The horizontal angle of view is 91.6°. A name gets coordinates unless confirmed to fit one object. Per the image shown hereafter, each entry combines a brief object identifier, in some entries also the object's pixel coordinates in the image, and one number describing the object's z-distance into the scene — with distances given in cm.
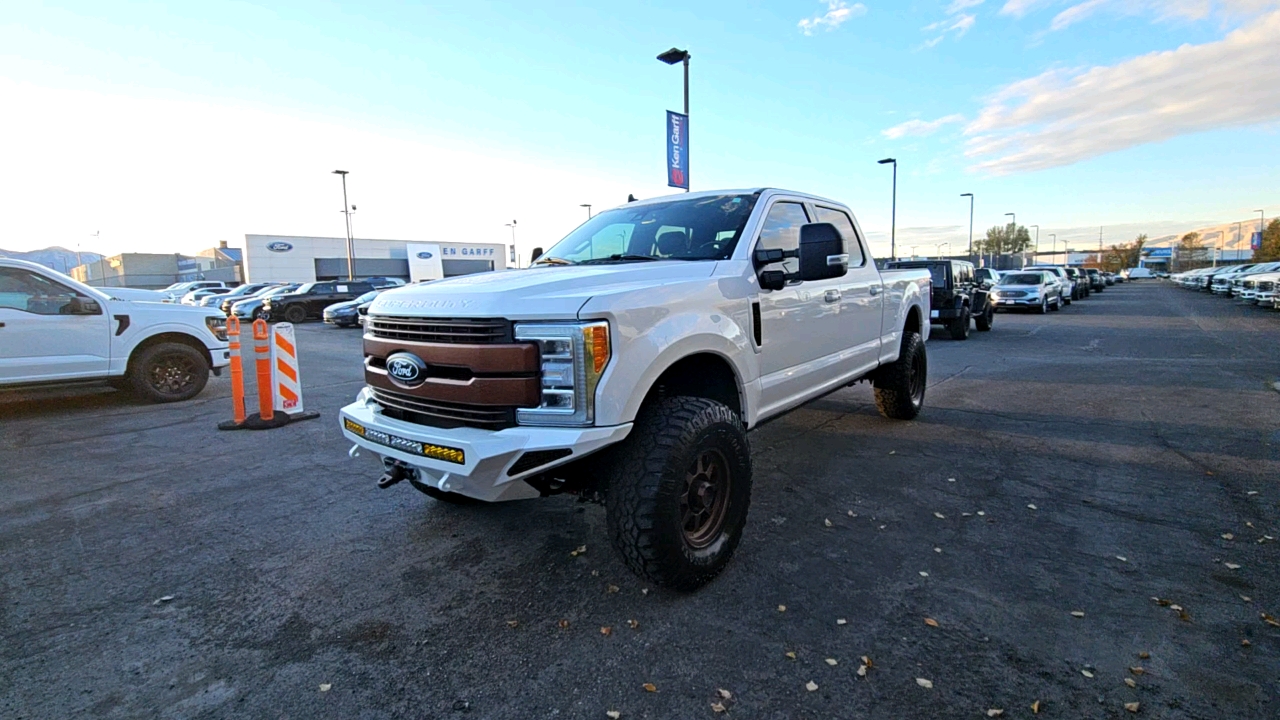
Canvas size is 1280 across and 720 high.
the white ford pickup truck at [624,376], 262
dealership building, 5400
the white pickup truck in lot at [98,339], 677
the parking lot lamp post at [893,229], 2973
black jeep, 1308
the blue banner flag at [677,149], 1275
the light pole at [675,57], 1240
